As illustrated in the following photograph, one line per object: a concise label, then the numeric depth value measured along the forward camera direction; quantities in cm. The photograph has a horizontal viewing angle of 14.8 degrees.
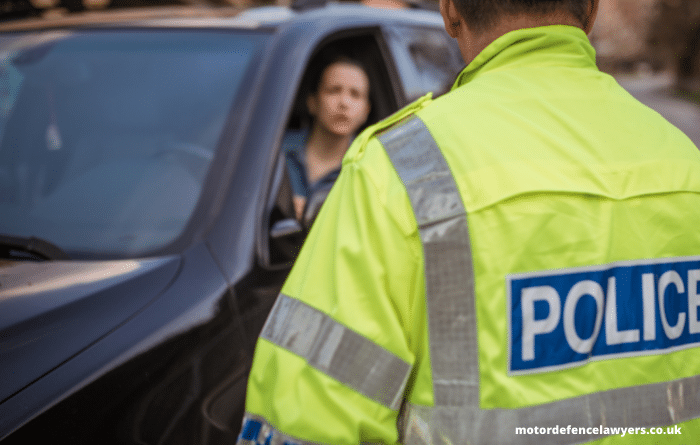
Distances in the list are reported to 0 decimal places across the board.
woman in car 515
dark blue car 300
